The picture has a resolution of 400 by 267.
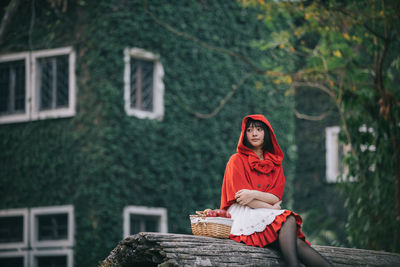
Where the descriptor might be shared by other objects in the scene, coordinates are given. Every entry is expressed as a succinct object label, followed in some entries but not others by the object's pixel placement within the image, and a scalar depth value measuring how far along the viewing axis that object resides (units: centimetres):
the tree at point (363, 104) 969
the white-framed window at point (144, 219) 1299
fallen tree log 554
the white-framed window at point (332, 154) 1748
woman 582
